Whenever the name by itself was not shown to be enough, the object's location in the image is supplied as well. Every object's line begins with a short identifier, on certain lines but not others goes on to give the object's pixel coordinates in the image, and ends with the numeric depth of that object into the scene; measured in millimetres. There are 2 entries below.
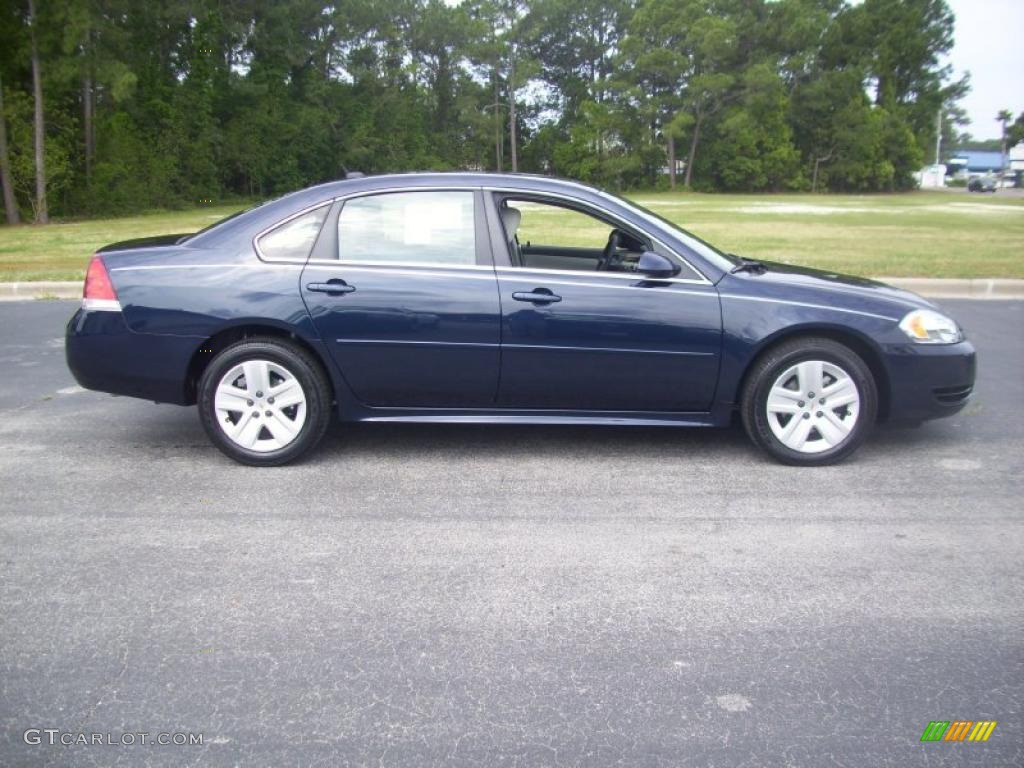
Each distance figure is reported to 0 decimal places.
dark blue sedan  4727
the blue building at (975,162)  113375
